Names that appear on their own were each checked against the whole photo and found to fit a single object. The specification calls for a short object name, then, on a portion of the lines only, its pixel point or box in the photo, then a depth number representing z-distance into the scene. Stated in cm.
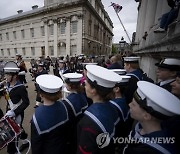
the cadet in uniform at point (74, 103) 217
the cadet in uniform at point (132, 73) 302
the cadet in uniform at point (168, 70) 256
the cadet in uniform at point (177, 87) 204
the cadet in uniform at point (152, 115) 122
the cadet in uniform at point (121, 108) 217
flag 1538
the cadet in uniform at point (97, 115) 138
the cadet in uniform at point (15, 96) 311
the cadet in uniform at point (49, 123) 178
